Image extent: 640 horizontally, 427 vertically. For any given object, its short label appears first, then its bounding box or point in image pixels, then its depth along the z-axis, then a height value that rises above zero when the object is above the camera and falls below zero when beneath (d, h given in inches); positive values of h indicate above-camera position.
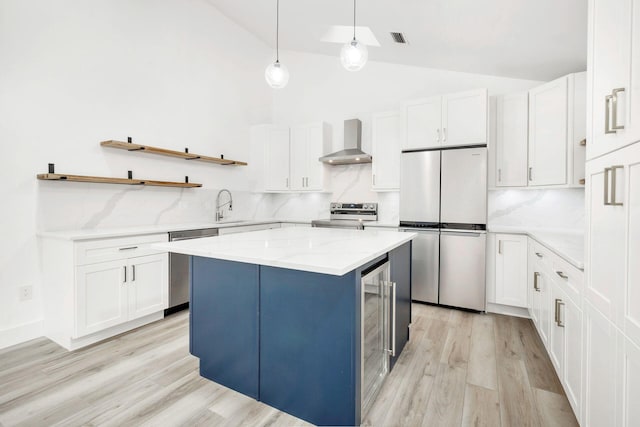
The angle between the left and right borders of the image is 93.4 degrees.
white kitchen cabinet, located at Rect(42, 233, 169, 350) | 97.3 -27.2
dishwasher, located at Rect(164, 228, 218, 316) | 124.8 -28.2
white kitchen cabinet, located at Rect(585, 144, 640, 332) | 40.6 -3.9
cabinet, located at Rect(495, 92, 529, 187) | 131.9 +32.0
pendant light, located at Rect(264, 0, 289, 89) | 97.9 +44.0
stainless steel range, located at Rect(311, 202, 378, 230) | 173.5 -3.1
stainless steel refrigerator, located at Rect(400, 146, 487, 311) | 131.1 -4.4
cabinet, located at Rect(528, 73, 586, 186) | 115.4 +32.2
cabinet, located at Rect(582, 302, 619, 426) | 46.3 -26.4
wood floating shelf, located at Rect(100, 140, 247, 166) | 122.9 +26.6
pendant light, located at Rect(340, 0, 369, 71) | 84.7 +44.0
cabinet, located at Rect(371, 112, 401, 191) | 160.7 +32.1
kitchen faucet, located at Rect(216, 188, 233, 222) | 177.2 +2.6
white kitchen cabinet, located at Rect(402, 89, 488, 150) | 132.6 +41.8
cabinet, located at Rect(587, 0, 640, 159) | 41.2 +21.3
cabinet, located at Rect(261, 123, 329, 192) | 187.8 +34.1
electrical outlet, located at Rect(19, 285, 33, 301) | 104.2 -29.5
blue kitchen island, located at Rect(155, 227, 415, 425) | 60.3 -25.1
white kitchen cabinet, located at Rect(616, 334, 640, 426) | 39.4 -23.5
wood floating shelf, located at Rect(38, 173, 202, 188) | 105.0 +11.4
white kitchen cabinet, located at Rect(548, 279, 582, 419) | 61.5 -30.1
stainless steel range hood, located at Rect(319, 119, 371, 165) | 172.4 +38.5
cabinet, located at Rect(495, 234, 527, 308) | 126.2 -24.9
